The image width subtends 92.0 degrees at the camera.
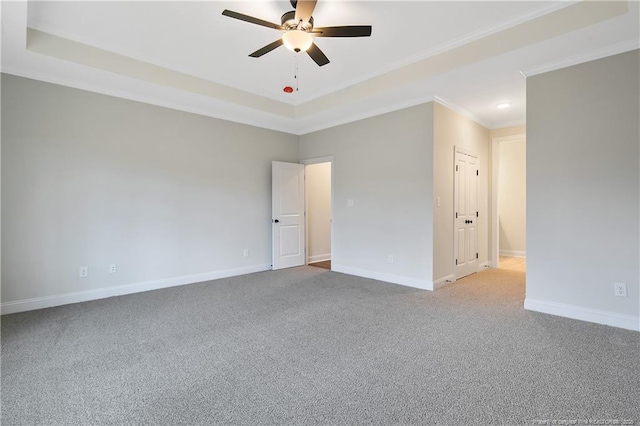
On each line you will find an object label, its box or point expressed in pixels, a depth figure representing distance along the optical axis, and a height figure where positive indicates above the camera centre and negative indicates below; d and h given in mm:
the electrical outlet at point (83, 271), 3791 -741
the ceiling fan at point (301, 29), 2395 +1479
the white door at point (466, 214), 4788 -110
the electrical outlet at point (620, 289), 2908 -791
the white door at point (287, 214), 5672 -95
